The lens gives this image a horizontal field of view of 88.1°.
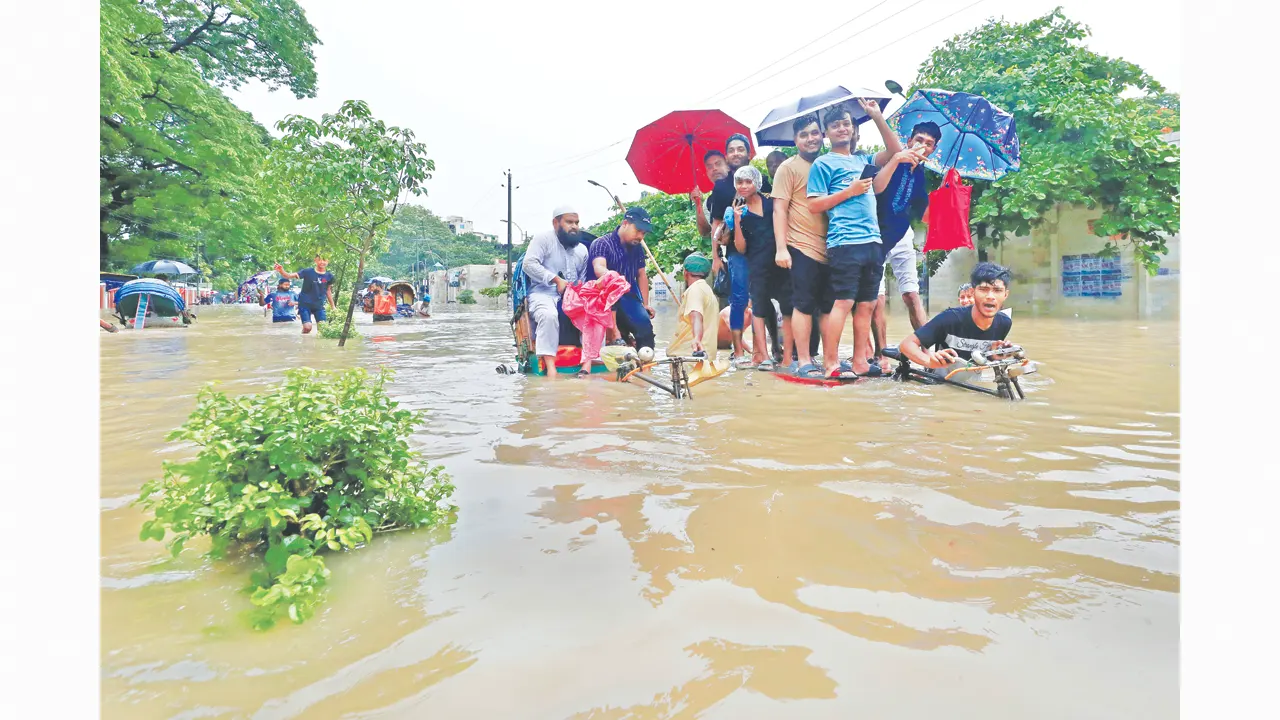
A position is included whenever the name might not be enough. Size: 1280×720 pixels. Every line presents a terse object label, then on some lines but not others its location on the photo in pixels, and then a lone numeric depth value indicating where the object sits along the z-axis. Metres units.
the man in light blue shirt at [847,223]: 4.78
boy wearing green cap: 5.74
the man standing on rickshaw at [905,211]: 4.96
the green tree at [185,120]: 7.61
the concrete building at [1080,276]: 11.48
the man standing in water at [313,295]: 11.08
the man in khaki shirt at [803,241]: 5.05
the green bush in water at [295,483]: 1.57
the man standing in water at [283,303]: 14.33
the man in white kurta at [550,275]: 5.48
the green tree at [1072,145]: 11.20
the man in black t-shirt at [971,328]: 4.02
